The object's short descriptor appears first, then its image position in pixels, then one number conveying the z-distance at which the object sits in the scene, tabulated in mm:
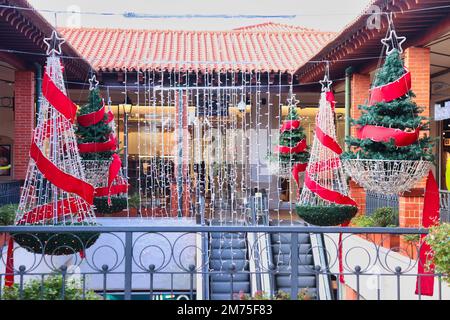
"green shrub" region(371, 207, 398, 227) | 8984
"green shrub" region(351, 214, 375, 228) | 9250
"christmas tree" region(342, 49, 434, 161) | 6797
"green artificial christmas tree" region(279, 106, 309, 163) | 11617
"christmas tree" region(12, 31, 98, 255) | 7246
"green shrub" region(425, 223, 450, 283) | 4207
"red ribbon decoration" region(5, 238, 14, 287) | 5990
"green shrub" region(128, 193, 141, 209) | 13094
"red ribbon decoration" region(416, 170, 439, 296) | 6930
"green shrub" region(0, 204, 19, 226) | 8641
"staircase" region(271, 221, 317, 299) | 10039
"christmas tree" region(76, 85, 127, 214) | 10320
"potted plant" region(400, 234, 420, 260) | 7329
